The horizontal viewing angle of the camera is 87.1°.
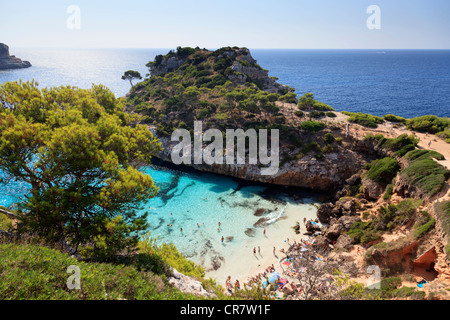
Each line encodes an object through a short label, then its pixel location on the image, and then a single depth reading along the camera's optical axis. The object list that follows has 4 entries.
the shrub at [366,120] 38.45
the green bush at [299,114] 44.16
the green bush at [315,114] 42.56
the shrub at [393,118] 40.58
